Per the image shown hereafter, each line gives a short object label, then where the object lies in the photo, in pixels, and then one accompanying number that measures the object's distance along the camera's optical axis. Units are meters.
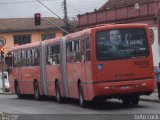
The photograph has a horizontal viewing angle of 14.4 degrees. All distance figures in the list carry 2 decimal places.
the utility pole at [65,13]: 59.03
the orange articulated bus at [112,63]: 22.47
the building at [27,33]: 83.12
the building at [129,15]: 40.09
